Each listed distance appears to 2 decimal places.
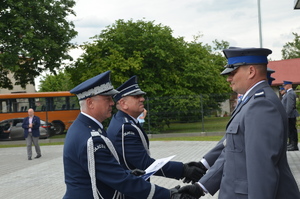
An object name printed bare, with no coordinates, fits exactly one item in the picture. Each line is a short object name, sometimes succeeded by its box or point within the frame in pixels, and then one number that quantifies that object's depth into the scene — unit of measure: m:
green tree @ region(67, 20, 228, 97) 30.03
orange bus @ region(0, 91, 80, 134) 31.54
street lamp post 25.38
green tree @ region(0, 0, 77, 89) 26.34
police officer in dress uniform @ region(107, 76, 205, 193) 4.26
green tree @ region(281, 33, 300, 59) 87.36
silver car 29.36
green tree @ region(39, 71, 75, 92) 81.00
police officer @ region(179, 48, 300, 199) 2.72
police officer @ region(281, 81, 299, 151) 13.92
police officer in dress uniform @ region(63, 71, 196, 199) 3.28
